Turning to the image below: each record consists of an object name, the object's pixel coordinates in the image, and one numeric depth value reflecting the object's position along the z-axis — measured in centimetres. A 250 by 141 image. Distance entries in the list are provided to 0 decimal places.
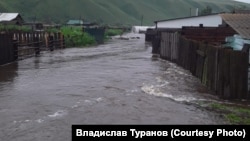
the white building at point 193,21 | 4031
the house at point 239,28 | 1831
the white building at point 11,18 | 5888
